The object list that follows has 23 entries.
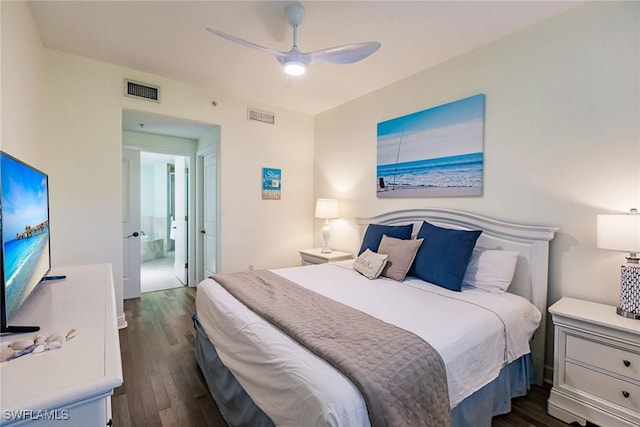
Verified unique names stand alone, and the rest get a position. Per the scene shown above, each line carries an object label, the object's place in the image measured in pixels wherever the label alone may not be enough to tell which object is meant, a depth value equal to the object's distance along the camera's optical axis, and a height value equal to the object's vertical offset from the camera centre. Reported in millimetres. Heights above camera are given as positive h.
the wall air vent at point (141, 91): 3186 +1233
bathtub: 6793 -1064
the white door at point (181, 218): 5055 -264
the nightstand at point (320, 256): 3746 -668
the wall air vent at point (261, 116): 4062 +1229
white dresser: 712 -471
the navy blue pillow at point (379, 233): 2979 -287
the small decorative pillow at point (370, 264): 2623 -538
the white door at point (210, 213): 4158 -147
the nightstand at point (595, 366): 1660 -946
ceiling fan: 2045 +1080
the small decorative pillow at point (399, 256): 2561 -449
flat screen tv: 1006 -137
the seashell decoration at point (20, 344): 926 -453
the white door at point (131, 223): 4160 -288
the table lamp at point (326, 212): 3945 -97
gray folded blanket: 1126 -648
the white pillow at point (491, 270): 2264 -501
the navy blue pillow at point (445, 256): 2318 -415
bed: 1177 -697
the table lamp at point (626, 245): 1722 -222
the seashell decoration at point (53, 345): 941 -458
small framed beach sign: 4223 +305
